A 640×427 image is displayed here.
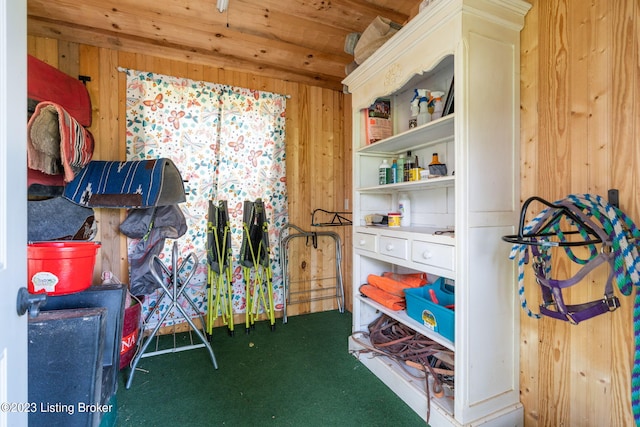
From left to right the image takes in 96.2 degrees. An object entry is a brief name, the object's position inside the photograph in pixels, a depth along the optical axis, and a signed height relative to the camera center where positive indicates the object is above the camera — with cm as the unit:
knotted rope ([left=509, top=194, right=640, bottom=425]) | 92 -10
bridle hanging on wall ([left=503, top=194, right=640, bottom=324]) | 97 -13
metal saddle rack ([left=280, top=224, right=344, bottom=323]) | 289 -75
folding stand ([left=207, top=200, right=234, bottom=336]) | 246 -38
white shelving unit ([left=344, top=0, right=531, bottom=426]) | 137 +5
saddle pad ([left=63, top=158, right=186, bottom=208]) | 192 +19
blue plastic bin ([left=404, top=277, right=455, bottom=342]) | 153 -55
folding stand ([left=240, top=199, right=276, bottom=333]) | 255 -29
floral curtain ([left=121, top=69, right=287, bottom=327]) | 248 +60
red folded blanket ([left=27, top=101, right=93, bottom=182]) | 156 +42
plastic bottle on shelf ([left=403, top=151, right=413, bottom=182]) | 197 +31
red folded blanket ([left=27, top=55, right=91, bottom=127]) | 175 +84
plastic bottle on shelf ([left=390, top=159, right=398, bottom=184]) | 208 +29
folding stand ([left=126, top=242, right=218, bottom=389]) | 199 -56
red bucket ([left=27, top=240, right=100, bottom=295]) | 130 -26
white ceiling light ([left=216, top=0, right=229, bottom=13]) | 187 +137
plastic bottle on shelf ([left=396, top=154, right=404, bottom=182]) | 207 +30
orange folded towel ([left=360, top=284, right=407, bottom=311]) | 192 -59
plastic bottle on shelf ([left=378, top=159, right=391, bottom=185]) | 211 +30
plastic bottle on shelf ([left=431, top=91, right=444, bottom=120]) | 178 +68
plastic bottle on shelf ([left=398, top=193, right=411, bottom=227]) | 213 +0
